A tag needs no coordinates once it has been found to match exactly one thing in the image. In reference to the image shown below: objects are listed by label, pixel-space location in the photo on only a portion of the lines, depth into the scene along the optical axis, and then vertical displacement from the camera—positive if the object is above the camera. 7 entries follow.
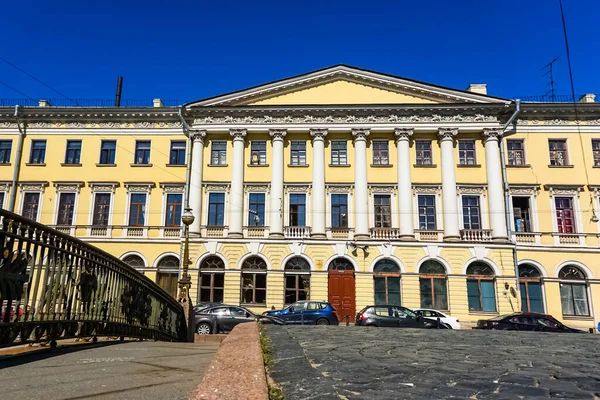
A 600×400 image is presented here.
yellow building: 26.66 +6.01
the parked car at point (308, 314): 21.48 -1.46
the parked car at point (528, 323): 20.12 -1.71
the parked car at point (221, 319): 20.41 -1.62
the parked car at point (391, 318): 20.56 -1.54
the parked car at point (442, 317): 22.05 -1.61
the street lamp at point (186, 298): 13.50 -0.46
